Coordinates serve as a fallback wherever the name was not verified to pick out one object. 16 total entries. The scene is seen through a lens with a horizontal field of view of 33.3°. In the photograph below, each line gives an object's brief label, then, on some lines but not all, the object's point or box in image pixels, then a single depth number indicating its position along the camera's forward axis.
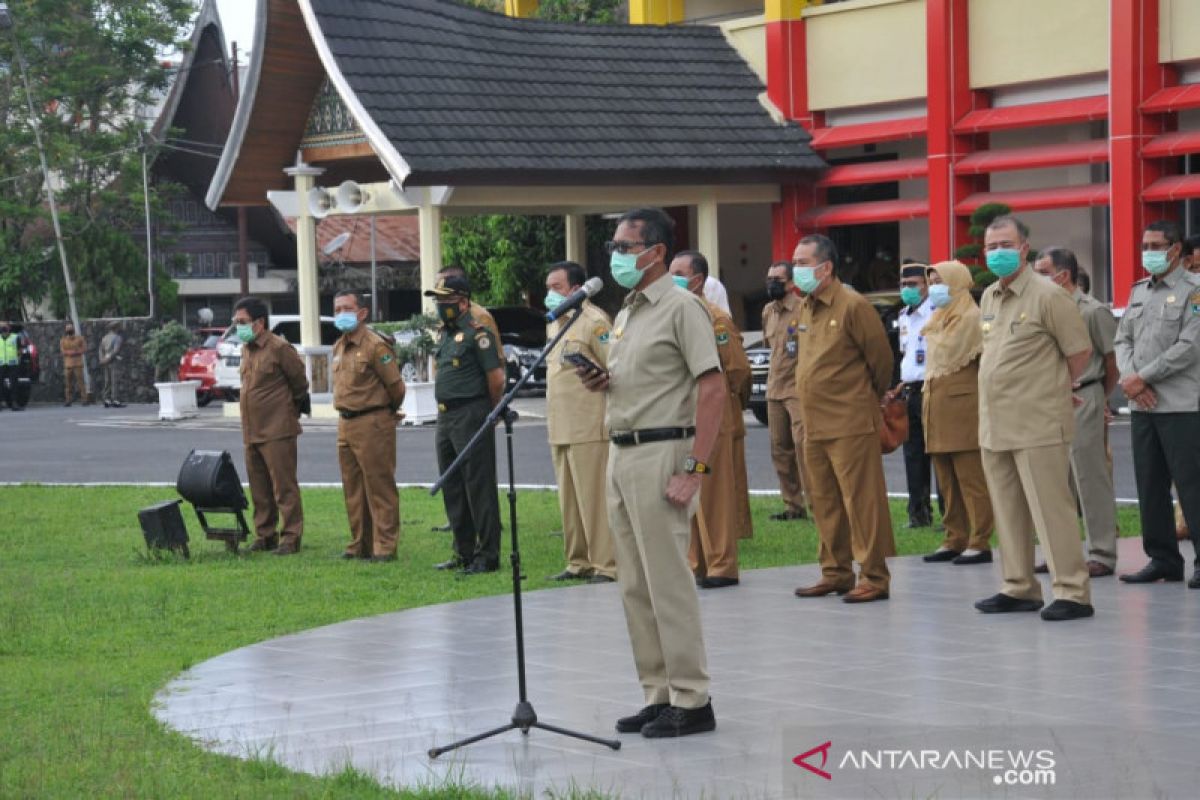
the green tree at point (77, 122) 46.81
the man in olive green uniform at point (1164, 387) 11.60
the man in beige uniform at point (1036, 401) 10.71
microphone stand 7.89
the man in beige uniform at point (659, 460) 8.10
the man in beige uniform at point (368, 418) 14.45
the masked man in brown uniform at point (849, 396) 11.58
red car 39.94
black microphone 7.96
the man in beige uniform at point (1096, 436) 12.10
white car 39.03
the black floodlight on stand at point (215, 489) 15.26
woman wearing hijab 13.24
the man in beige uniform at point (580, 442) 12.90
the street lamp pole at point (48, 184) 45.38
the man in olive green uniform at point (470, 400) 13.66
